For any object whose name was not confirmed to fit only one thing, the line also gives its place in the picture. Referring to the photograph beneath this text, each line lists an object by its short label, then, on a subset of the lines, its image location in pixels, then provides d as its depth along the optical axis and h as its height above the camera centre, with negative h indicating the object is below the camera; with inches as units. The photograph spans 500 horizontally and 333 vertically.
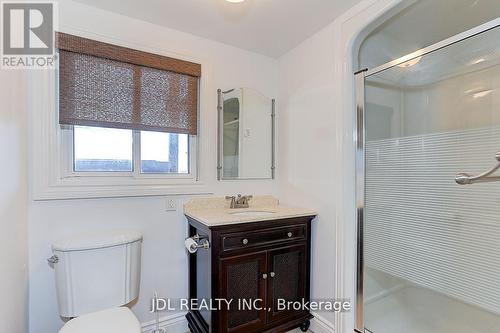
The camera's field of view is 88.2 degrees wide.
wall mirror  87.2 +10.8
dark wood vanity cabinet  64.6 -30.0
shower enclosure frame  70.1 -5.7
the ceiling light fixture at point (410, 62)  62.3 +25.2
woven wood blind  64.1 +21.4
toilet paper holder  66.0 -20.3
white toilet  56.1 -25.8
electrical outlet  76.9 -11.9
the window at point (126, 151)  69.5 +4.2
